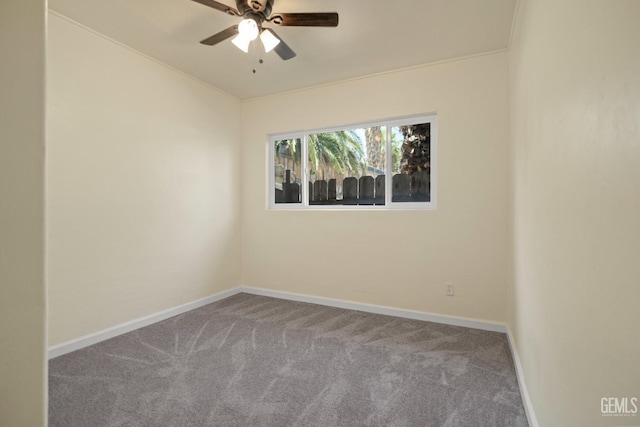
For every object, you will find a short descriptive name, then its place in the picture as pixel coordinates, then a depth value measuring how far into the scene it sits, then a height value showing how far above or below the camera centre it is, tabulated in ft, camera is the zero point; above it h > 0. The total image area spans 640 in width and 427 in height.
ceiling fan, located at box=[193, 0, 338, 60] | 6.23 +4.25
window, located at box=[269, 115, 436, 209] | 10.37 +1.83
